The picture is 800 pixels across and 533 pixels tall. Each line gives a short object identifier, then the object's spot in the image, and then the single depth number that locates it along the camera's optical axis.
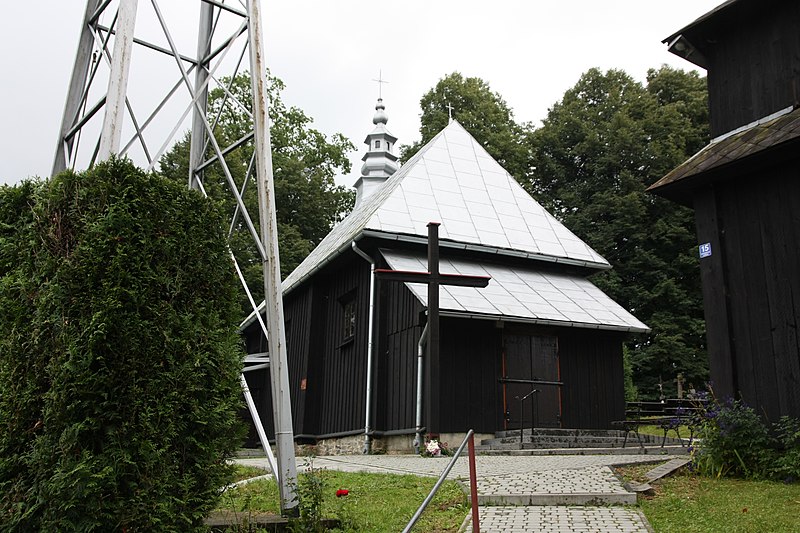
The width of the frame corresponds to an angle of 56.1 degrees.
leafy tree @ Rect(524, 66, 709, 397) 26.61
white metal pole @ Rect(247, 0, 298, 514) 5.46
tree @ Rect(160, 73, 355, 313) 31.19
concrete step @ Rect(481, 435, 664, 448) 12.52
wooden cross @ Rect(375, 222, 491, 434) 11.41
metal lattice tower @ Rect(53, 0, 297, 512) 5.34
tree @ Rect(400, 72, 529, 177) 31.25
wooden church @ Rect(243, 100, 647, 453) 13.29
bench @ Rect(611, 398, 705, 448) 9.06
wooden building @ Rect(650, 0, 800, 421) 8.59
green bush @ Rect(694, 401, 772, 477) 8.05
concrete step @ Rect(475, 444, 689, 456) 10.81
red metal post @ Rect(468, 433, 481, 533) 4.92
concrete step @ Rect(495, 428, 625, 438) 13.18
